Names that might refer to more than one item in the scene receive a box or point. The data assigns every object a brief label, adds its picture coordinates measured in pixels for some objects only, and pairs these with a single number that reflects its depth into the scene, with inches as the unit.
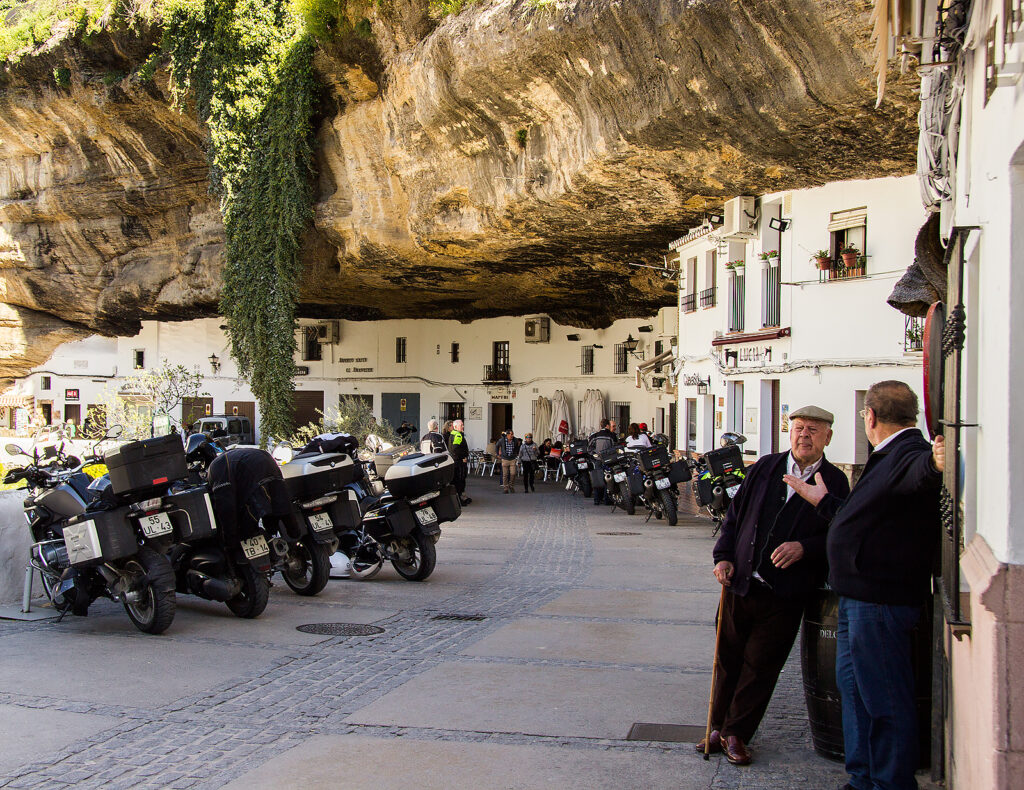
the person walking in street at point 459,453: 810.8
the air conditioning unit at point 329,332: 1576.0
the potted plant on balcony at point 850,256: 612.4
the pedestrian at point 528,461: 1061.1
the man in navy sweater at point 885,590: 162.6
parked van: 1307.8
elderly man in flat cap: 194.2
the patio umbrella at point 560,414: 1376.7
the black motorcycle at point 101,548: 307.1
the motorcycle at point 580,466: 938.7
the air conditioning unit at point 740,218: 695.1
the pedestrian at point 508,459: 1031.6
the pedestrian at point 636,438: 828.1
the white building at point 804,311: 598.2
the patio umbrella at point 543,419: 1400.1
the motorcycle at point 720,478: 571.2
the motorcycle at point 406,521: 419.5
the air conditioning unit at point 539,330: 1425.9
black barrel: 190.5
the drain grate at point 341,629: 319.0
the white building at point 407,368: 1392.7
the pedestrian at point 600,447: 858.8
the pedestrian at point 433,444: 565.6
